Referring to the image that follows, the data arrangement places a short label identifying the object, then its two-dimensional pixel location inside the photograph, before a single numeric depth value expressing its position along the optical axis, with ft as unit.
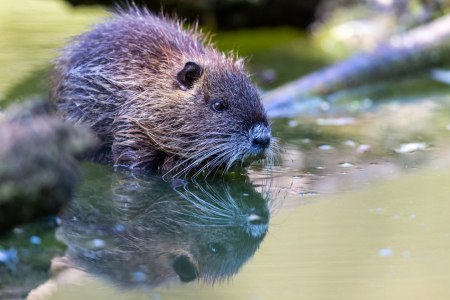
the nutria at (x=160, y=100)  22.80
